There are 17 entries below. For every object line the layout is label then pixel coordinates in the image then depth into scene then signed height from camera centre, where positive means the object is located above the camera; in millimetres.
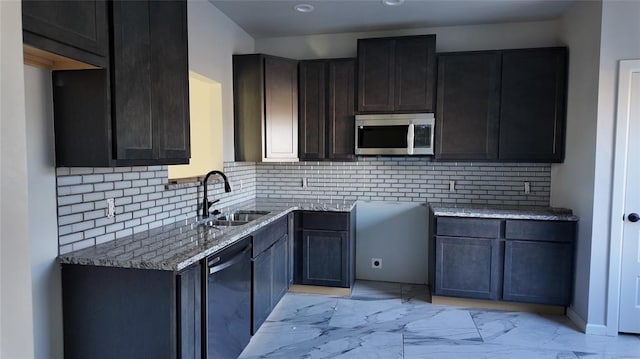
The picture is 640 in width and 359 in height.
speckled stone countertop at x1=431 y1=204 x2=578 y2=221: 3285 -485
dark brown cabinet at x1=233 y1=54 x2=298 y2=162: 3779 +543
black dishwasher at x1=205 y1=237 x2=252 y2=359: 2127 -902
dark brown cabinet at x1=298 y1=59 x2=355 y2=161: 3896 +515
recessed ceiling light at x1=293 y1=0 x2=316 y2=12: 3371 +1381
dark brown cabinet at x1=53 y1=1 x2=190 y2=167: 1781 +292
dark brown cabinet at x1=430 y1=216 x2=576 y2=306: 3309 -911
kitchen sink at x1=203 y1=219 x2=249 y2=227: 2985 -546
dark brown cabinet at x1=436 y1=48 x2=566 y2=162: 3500 +523
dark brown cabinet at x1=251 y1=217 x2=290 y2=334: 2799 -927
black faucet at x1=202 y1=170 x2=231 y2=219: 2975 -361
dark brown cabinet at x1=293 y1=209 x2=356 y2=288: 3707 -911
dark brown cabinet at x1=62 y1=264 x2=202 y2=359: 1815 -778
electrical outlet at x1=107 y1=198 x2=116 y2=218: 2193 -304
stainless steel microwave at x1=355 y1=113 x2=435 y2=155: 3686 +246
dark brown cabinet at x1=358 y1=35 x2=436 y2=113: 3664 +846
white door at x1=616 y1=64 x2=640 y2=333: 2863 -481
